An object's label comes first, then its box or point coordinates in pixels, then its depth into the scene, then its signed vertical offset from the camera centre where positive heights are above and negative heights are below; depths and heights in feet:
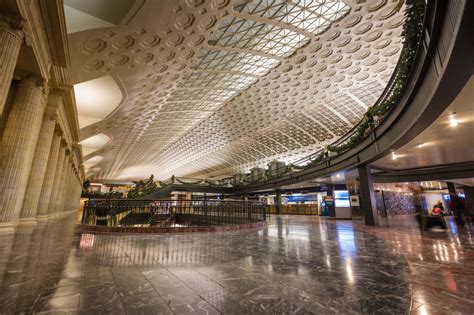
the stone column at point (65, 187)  68.65 +6.21
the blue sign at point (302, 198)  104.26 +3.71
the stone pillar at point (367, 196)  42.01 +1.91
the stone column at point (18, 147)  26.07 +7.26
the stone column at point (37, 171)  37.01 +5.85
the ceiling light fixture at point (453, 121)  24.18 +9.45
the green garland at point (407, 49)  18.69 +14.66
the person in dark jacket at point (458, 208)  44.85 -0.48
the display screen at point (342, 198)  59.36 +2.01
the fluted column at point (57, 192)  57.62 +3.69
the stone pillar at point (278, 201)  102.53 +2.16
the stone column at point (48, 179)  47.24 +5.82
